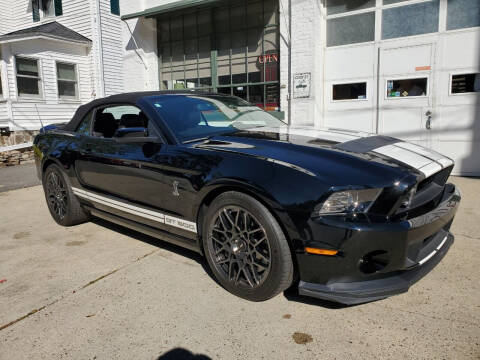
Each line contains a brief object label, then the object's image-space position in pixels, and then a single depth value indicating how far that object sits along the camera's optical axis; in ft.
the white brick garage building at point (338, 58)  22.34
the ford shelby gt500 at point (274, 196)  6.76
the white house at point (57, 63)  38.60
